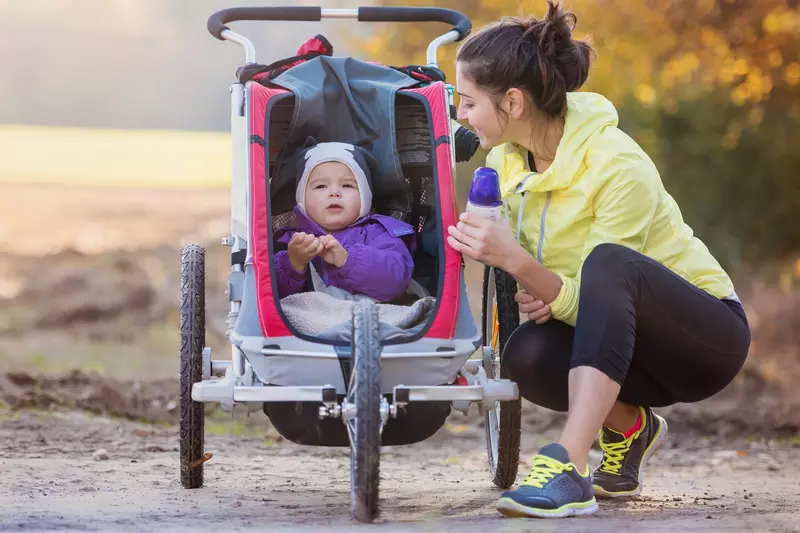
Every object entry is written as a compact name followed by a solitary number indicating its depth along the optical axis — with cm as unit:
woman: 567
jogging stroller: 572
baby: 681
